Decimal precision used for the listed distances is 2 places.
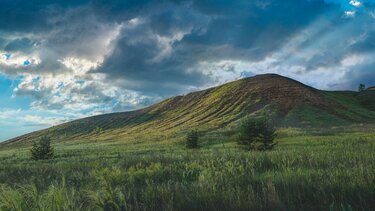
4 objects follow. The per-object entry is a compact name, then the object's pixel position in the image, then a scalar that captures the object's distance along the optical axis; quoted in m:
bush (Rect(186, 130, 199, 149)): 43.38
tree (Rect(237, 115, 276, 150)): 27.98
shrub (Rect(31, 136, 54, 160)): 35.31
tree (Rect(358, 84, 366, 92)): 183.38
